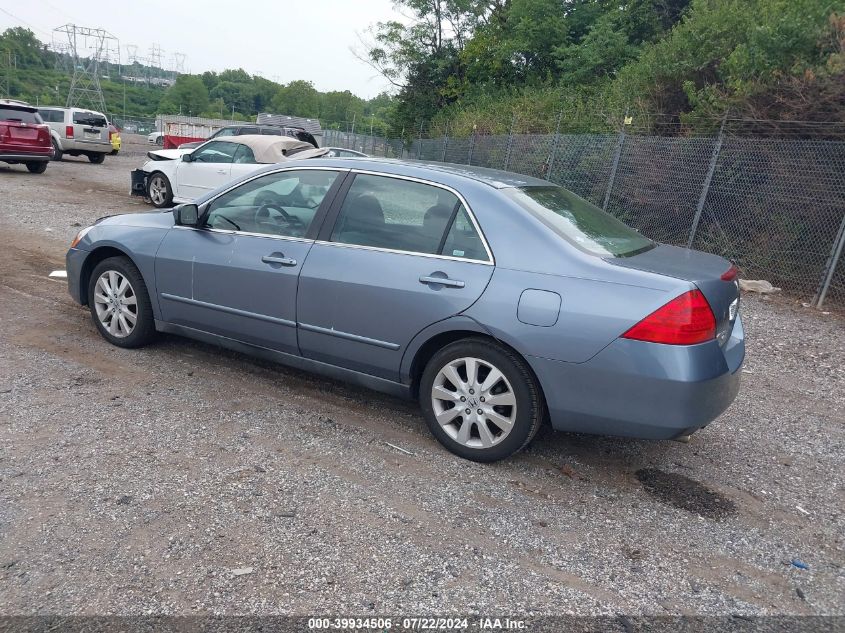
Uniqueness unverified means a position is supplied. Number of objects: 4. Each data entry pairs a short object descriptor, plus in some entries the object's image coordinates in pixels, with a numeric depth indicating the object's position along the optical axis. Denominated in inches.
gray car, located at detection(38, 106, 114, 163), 866.1
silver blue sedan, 128.0
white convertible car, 456.4
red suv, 626.5
